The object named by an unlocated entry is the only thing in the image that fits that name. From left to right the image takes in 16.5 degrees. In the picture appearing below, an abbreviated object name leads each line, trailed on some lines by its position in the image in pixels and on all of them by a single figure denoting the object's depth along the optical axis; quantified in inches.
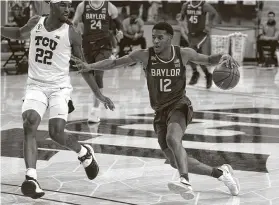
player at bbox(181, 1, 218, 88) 878.5
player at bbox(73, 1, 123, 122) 630.4
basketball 377.5
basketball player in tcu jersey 372.5
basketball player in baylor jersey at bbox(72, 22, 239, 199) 363.5
